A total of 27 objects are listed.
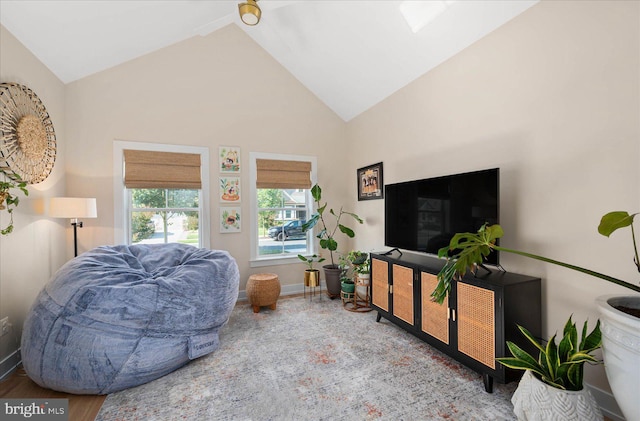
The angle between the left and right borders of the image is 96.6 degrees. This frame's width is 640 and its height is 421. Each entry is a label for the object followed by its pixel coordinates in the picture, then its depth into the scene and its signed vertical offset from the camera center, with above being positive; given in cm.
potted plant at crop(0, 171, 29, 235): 190 +11
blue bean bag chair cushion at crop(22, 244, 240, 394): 188 -81
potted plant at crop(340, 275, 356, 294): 379 -104
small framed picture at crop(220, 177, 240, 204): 396 +28
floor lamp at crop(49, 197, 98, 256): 268 +3
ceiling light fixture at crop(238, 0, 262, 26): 246 +175
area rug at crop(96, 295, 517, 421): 177 -127
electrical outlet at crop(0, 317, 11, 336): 217 -88
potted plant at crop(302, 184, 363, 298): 404 -37
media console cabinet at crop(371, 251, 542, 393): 188 -80
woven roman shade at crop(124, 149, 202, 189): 352 +52
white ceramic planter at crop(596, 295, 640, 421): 119 -66
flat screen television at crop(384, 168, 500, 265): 219 -1
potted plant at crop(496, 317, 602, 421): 140 -93
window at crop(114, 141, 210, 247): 351 +21
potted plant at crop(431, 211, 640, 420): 119 -58
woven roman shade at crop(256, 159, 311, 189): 418 +52
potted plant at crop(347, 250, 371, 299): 352 -78
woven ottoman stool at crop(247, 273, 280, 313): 348 -101
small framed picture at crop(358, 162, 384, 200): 387 +36
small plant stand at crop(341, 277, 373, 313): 356 -122
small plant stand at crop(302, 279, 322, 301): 410 -127
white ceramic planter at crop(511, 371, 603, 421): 139 -99
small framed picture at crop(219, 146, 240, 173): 395 +71
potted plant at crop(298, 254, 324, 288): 402 -95
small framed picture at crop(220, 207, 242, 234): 395 -15
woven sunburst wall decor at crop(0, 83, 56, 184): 224 +67
